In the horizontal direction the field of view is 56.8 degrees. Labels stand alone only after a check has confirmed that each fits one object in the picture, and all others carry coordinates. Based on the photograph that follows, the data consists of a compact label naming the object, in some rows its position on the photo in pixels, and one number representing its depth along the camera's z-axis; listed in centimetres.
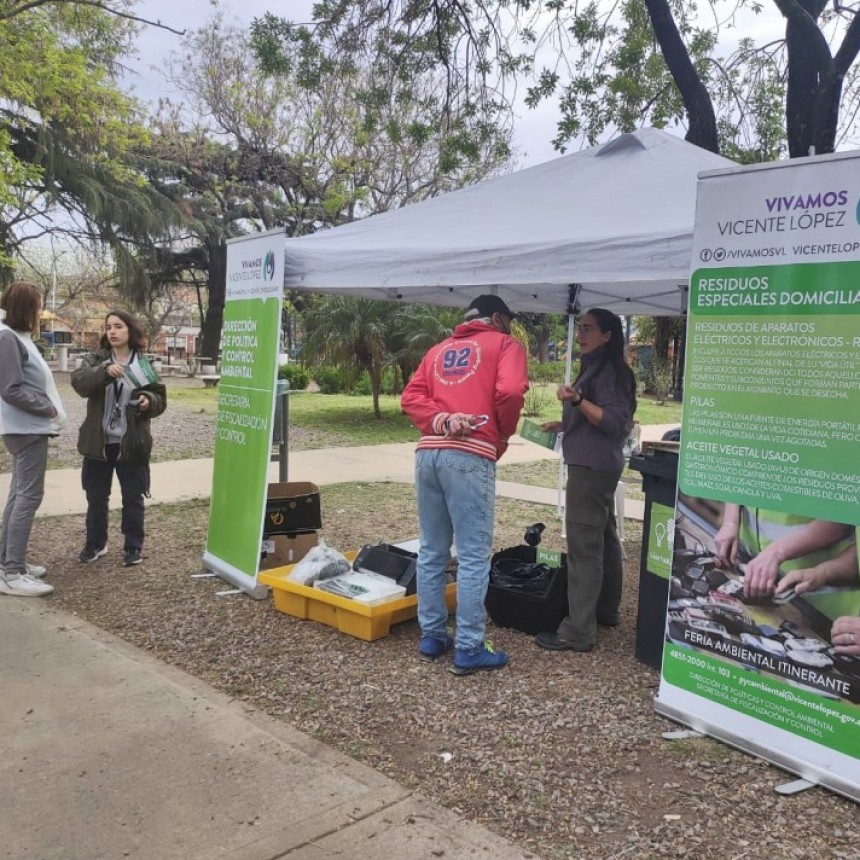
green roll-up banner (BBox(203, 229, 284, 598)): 506
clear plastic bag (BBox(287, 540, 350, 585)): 478
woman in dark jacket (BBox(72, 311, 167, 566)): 544
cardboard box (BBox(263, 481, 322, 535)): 545
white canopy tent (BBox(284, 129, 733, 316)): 395
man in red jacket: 383
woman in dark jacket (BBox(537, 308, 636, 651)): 412
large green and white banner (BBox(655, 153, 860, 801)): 292
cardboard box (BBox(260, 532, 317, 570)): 543
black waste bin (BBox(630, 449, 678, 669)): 396
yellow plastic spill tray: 443
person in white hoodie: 493
